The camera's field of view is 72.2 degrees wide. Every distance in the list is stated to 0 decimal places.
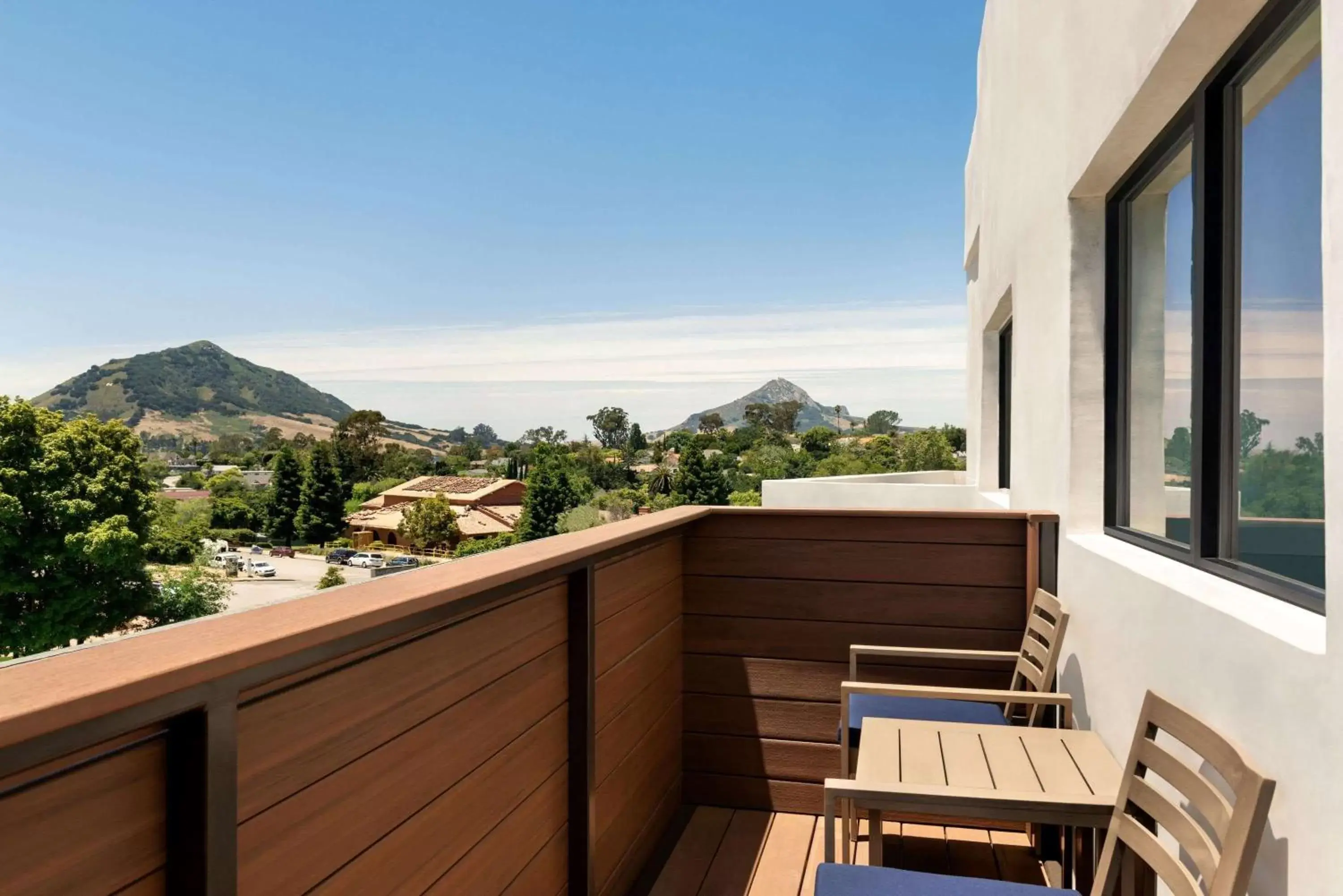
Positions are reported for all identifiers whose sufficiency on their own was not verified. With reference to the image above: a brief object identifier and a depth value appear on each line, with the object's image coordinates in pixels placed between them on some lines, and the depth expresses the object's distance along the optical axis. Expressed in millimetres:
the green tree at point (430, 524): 50875
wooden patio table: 1866
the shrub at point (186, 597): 45906
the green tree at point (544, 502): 57094
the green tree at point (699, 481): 53688
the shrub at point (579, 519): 54344
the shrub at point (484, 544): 48344
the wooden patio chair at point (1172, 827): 1236
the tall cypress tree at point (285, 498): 57219
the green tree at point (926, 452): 39250
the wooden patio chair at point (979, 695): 2607
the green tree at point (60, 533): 41719
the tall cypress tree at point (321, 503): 58688
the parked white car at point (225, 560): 51062
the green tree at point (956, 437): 40500
